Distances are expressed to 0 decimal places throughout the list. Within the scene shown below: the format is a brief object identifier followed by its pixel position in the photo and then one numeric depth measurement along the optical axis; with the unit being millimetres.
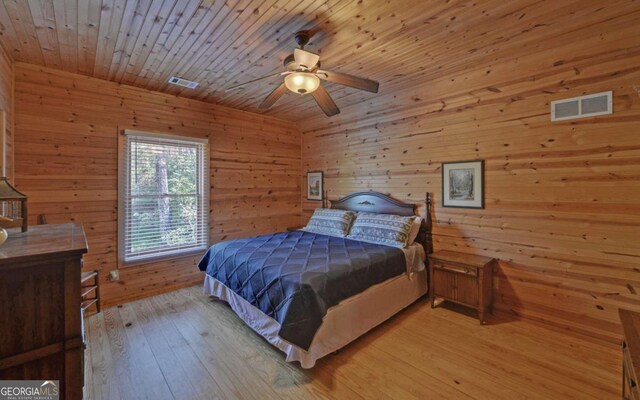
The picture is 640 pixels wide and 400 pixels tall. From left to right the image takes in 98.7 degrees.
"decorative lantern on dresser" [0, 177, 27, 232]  1449
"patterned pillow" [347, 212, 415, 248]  3332
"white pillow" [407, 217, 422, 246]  3350
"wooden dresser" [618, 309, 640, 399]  1149
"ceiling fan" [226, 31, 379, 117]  2227
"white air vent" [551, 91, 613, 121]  2389
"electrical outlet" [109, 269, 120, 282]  3352
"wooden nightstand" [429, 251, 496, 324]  2803
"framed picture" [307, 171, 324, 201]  4996
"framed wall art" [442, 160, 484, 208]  3117
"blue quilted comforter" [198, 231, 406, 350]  2107
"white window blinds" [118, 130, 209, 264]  3441
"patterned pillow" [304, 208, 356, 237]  3939
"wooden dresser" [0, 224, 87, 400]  1069
